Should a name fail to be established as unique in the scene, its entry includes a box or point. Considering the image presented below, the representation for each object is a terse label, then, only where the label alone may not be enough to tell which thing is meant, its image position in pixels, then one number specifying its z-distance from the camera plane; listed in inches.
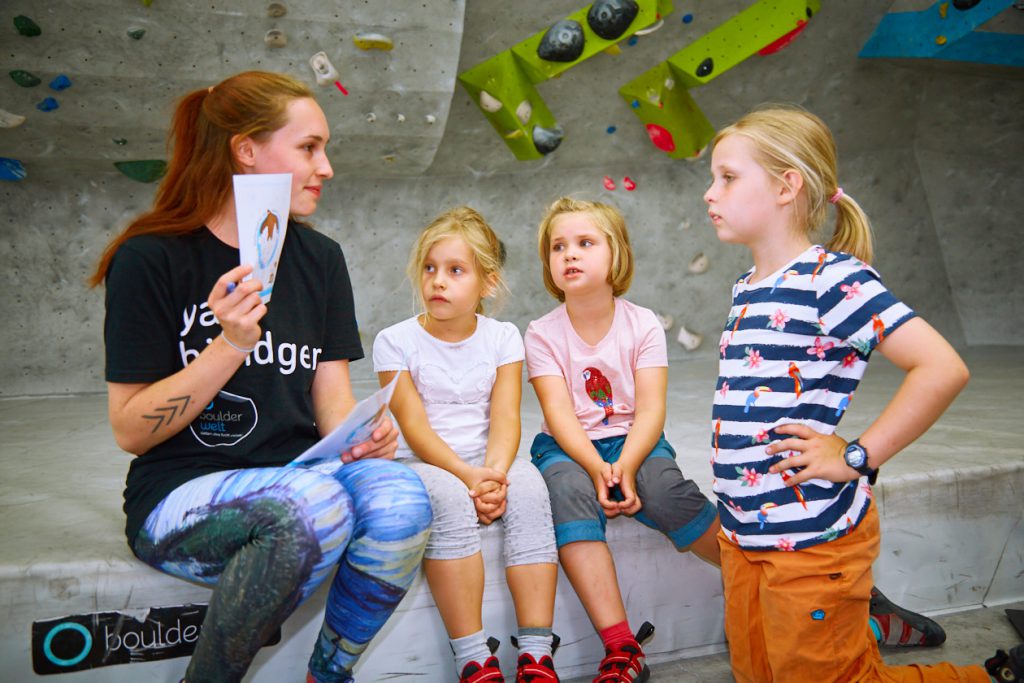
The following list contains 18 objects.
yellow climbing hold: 127.6
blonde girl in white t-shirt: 60.4
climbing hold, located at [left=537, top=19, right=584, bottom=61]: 145.6
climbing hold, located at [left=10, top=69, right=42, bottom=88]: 117.3
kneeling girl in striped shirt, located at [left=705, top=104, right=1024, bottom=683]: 53.8
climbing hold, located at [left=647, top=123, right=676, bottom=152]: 172.9
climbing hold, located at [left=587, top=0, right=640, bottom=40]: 144.3
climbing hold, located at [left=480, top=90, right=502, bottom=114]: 153.6
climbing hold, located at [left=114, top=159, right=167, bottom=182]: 142.9
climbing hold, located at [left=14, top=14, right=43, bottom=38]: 111.3
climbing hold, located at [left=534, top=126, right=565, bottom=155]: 161.8
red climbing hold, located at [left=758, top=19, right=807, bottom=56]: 157.2
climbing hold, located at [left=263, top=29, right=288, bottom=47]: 123.4
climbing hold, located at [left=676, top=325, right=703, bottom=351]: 187.2
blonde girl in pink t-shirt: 64.7
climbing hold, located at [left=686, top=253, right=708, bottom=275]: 187.9
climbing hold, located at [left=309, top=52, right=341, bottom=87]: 128.3
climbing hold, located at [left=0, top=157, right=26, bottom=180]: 139.0
